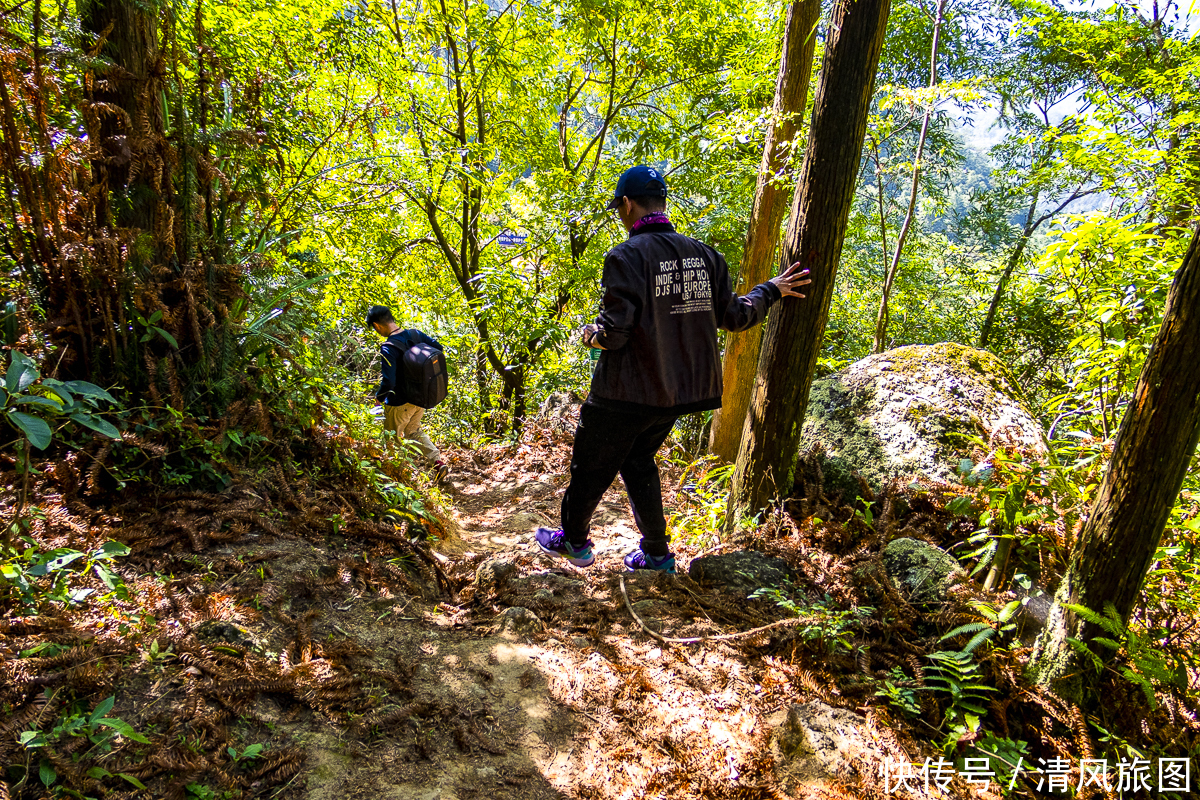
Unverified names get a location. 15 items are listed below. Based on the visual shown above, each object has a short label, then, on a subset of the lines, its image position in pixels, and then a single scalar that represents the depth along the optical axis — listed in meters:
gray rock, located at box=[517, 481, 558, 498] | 6.47
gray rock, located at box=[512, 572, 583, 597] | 3.57
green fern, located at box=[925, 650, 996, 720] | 2.51
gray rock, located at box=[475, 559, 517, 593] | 3.44
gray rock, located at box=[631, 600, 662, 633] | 3.25
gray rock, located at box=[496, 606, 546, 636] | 3.10
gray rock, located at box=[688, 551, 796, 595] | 3.41
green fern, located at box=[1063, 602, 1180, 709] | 2.37
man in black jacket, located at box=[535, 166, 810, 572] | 3.13
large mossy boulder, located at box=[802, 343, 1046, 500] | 3.97
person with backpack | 5.92
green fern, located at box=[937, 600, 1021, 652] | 2.63
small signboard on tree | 10.70
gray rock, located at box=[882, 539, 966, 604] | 3.04
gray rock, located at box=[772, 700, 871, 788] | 2.27
